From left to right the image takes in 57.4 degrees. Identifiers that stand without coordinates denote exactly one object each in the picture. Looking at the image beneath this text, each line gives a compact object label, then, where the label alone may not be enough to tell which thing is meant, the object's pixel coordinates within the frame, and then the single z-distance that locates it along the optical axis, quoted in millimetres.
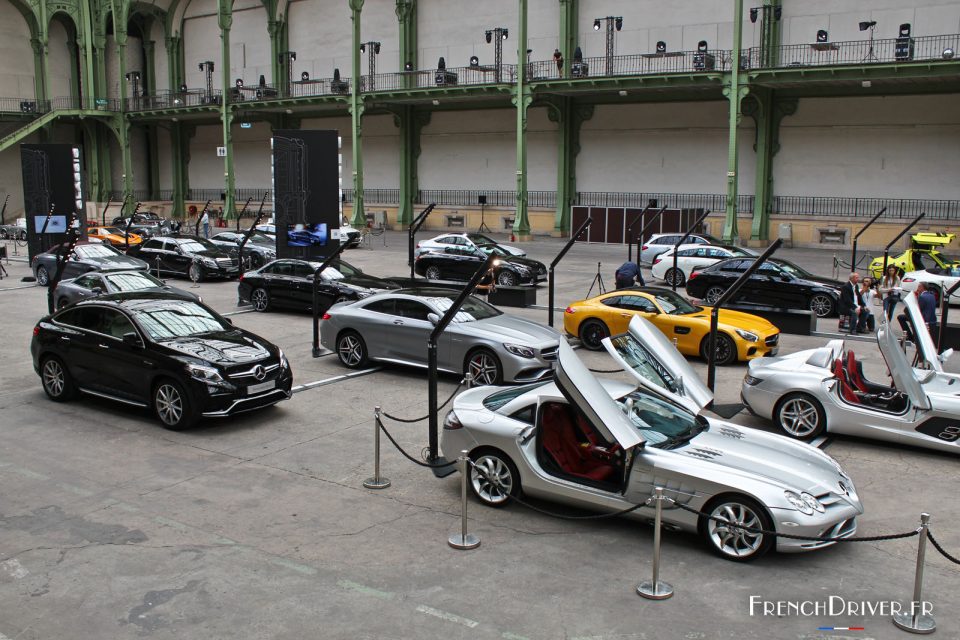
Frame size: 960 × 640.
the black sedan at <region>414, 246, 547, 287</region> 25734
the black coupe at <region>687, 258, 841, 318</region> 20547
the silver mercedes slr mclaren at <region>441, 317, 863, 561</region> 7227
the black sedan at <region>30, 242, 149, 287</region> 24359
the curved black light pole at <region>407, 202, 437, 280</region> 24275
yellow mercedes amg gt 15398
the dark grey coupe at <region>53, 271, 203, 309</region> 19312
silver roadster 10156
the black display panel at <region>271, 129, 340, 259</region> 26516
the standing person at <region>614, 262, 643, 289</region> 19609
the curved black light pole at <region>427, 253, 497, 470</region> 9353
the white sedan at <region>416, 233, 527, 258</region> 28612
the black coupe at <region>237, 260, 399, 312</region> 19750
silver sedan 13234
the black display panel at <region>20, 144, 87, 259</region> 30656
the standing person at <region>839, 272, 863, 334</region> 18344
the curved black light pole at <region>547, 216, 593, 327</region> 17398
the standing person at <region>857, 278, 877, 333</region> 18469
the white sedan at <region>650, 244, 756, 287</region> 25969
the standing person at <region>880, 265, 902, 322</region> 17844
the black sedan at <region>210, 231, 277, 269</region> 30344
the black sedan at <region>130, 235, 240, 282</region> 27656
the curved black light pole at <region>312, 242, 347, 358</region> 15939
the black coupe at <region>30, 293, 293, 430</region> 11062
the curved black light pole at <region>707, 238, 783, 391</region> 12125
